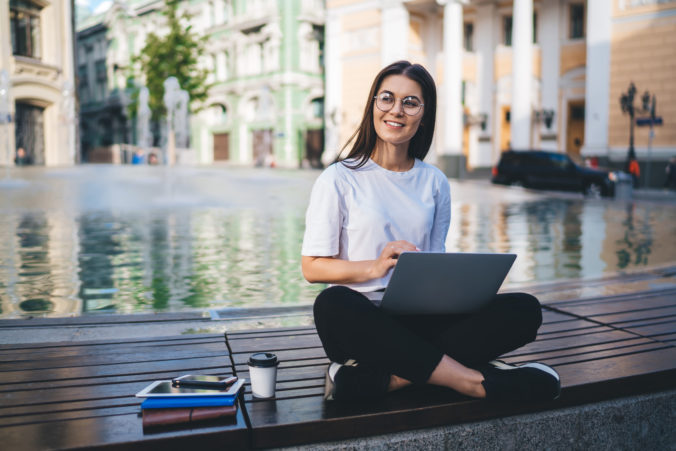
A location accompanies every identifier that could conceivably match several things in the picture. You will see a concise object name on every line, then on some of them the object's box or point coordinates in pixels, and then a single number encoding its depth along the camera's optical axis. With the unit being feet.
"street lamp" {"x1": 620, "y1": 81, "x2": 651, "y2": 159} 76.89
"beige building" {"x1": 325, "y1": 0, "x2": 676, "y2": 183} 83.20
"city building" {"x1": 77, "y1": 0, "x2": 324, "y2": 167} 133.39
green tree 117.60
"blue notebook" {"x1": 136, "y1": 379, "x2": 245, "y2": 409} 6.66
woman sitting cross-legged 7.59
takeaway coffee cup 7.23
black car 66.28
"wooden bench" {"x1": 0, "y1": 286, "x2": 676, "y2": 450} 6.50
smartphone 6.98
